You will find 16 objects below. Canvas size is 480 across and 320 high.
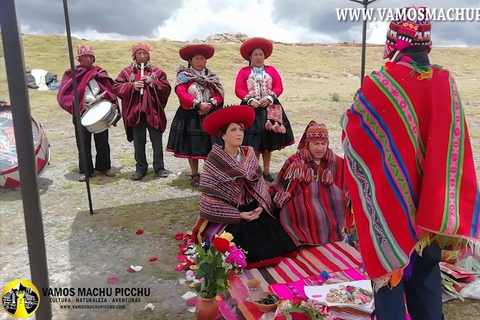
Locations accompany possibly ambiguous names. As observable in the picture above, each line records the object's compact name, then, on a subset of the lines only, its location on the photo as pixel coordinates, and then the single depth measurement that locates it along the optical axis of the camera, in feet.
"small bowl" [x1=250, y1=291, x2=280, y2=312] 9.37
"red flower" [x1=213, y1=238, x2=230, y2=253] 8.84
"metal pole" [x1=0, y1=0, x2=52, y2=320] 6.63
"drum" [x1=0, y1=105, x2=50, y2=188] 11.54
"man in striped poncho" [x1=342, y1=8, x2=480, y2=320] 6.93
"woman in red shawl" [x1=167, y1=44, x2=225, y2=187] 17.78
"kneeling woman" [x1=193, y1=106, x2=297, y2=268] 11.90
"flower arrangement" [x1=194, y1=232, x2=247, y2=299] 8.86
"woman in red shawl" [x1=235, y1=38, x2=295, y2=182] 17.99
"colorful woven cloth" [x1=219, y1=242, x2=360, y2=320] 9.85
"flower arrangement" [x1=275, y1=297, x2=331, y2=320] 8.23
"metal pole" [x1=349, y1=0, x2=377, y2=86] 12.80
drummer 19.24
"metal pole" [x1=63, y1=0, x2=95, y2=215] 13.91
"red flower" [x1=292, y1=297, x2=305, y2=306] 8.51
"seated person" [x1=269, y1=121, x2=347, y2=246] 13.17
